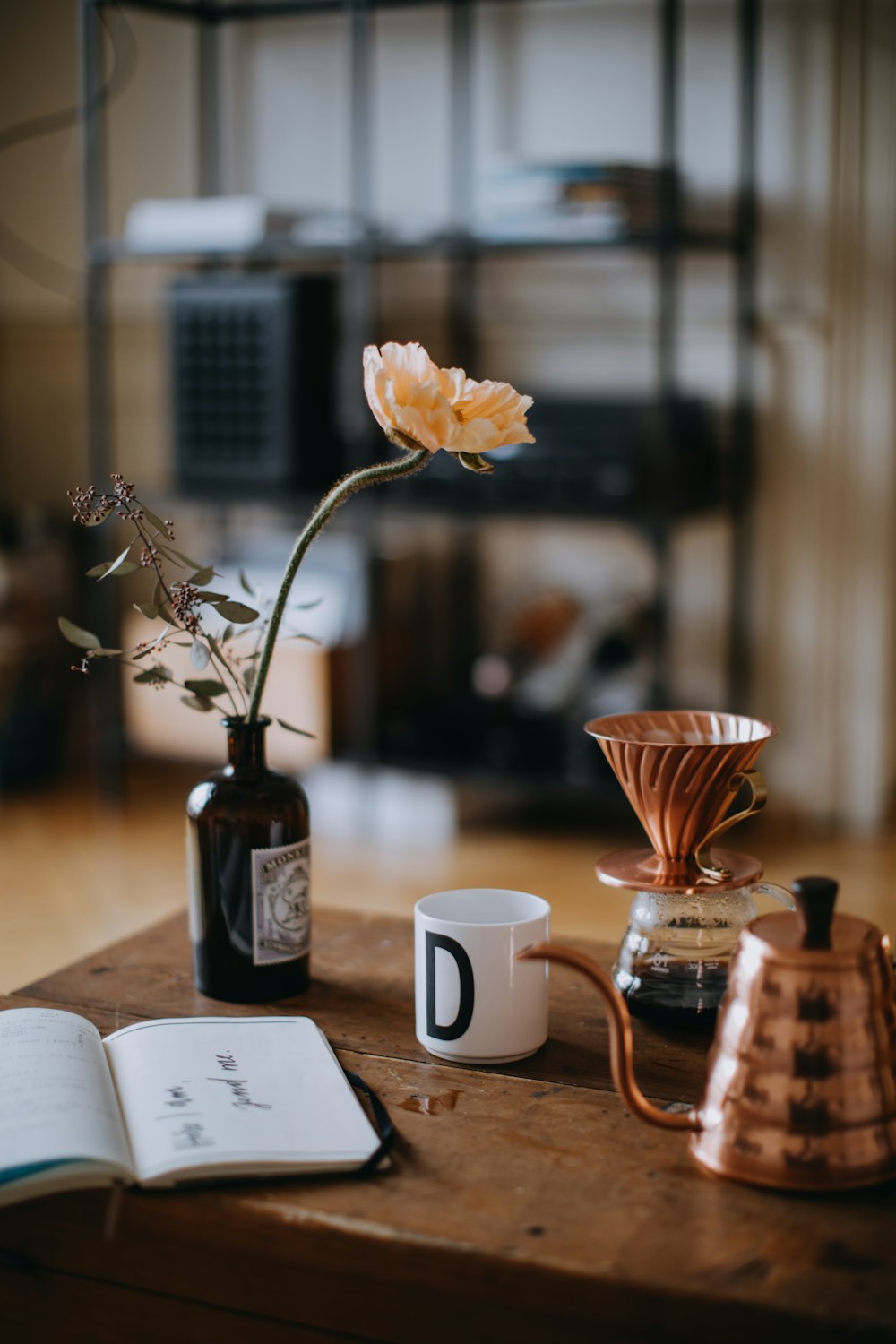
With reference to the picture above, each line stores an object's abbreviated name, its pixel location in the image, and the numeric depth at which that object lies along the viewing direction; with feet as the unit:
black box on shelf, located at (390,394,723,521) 9.44
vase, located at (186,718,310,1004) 3.92
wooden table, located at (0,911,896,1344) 2.62
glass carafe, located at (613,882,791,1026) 3.67
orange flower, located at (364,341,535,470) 3.41
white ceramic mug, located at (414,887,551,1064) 3.50
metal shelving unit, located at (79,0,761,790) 9.45
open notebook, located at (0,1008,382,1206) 2.95
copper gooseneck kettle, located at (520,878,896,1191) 2.85
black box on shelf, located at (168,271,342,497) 10.15
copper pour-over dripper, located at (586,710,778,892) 3.45
